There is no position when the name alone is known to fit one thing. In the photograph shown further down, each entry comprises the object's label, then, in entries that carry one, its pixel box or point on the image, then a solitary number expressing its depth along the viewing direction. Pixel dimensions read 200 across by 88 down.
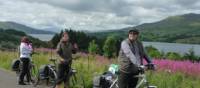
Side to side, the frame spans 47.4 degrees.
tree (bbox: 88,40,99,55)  17.99
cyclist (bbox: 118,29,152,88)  4.25
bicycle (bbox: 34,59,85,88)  7.15
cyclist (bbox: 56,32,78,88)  6.26
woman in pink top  8.10
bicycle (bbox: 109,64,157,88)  4.21
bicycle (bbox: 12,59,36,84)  8.56
